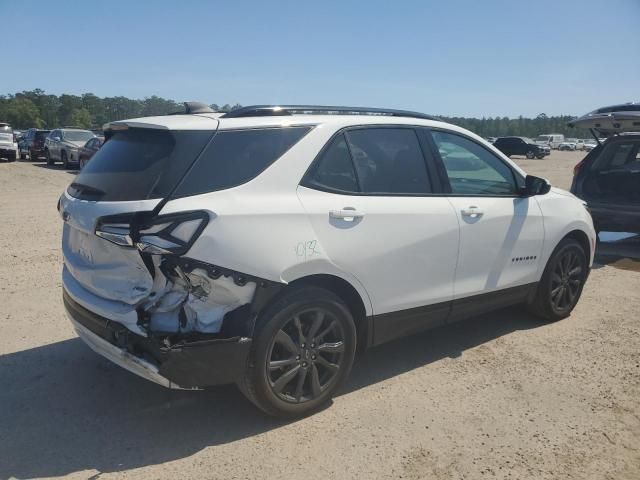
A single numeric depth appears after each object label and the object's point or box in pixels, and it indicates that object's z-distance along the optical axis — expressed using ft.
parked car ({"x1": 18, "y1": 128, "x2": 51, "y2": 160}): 93.97
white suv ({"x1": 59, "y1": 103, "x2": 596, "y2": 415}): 9.36
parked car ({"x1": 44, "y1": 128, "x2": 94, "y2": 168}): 77.87
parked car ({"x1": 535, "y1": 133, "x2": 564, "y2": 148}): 248.81
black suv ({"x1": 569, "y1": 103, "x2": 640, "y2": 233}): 25.44
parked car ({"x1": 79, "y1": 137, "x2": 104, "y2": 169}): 67.78
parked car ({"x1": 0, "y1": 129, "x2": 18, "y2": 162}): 84.07
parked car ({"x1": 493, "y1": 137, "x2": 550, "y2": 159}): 154.27
